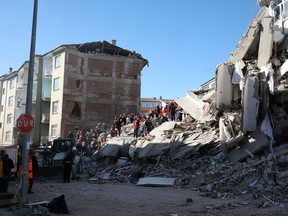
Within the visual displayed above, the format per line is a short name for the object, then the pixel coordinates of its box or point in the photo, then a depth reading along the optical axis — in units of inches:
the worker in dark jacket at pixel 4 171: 458.9
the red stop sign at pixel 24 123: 374.6
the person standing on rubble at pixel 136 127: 952.3
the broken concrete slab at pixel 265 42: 721.0
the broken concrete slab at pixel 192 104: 883.2
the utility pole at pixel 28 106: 376.2
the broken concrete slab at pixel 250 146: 619.2
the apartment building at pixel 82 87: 1684.3
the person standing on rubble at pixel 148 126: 948.6
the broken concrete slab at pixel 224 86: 684.1
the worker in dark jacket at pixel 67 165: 673.1
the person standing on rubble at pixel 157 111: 1125.1
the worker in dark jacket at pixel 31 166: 484.5
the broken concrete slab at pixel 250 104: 615.2
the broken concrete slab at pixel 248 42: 762.2
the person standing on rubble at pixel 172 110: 1009.7
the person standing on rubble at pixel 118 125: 1087.7
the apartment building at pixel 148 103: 3401.1
